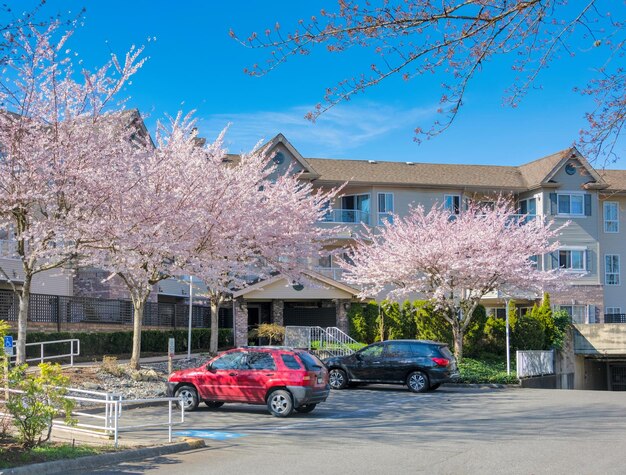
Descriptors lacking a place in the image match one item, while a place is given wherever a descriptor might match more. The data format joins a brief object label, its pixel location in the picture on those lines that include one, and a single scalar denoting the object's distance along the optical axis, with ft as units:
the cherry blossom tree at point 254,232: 82.99
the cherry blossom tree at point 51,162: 63.93
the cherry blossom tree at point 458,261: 109.81
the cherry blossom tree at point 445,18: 24.02
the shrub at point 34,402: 37.63
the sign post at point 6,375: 38.91
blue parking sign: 62.03
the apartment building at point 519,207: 143.33
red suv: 61.77
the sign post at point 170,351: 80.23
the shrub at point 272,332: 123.13
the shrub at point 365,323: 131.34
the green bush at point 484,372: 97.19
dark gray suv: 84.07
